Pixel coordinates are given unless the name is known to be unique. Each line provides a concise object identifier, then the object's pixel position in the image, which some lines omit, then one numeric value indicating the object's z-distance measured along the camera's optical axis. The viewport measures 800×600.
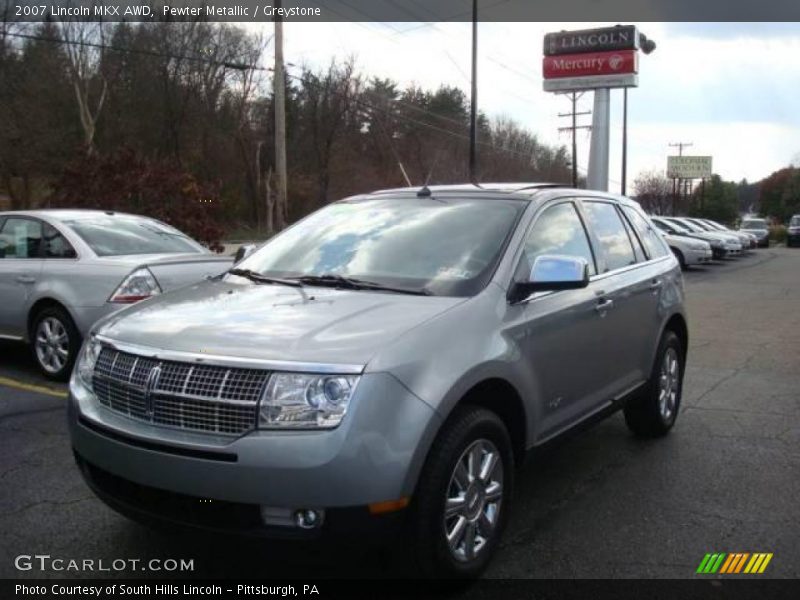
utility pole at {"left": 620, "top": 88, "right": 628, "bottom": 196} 52.97
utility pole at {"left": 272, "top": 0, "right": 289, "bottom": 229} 20.39
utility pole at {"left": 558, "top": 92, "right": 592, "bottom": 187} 53.61
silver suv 2.78
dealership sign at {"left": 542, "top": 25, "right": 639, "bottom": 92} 42.84
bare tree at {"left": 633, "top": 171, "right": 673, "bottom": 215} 88.12
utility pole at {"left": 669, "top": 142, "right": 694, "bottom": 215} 80.25
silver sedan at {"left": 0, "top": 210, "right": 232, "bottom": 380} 6.55
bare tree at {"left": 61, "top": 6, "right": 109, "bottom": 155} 40.59
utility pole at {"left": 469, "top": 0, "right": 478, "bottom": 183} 25.69
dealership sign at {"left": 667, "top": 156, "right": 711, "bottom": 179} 87.12
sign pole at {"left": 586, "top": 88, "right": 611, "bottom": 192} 41.75
